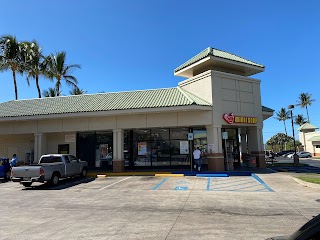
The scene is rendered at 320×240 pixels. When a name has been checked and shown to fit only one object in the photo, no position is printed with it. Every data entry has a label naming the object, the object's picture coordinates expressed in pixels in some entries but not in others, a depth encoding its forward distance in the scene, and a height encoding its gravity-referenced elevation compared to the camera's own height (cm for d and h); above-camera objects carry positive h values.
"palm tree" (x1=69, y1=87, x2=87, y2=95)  4641 +1040
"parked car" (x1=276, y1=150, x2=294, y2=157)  6549 -127
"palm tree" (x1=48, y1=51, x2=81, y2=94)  4019 +1244
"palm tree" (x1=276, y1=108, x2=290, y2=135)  9654 +1133
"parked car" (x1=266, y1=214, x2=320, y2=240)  226 -69
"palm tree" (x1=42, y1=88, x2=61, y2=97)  4481 +970
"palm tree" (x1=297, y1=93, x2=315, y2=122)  8739 +1459
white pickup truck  1596 -93
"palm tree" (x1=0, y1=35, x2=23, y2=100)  3494 +1257
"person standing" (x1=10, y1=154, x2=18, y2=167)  2188 -52
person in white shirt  2112 -55
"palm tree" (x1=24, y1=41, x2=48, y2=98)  3694 +1233
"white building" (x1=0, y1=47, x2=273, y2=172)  2127 +247
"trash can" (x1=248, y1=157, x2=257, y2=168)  2384 -108
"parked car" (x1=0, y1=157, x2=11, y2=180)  2059 -94
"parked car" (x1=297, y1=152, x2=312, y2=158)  5853 -128
